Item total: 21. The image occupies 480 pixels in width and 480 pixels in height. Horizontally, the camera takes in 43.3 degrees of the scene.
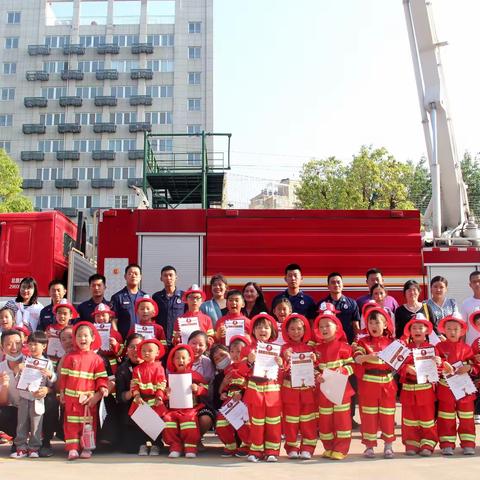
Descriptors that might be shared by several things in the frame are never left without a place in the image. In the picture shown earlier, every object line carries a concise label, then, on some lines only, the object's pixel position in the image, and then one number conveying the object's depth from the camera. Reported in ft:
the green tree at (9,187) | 96.32
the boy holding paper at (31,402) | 19.60
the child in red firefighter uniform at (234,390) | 19.72
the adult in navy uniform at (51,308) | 23.66
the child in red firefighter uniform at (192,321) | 22.12
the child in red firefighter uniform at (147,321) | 21.67
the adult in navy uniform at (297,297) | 24.62
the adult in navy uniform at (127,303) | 24.39
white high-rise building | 182.09
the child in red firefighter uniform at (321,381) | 19.12
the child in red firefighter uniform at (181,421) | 19.58
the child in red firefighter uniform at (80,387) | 19.51
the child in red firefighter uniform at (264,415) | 18.92
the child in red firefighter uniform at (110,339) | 22.09
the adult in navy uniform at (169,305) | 24.68
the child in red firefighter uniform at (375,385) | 19.33
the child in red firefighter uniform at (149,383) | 19.77
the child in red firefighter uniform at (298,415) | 19.30
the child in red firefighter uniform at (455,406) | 19.60
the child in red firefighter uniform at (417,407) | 19.48
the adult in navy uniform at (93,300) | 24.29
